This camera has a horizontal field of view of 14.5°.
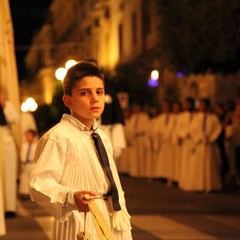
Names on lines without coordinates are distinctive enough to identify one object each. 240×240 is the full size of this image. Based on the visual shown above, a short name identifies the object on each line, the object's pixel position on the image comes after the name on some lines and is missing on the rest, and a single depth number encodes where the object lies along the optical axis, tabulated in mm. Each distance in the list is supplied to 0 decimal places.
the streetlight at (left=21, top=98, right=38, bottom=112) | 30559
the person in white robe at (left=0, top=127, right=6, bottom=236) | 10305
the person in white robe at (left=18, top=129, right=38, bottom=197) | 16969
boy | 5090
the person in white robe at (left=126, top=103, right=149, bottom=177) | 23656
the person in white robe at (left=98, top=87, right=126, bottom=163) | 13174
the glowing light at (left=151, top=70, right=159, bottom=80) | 34406
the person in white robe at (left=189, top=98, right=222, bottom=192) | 18453
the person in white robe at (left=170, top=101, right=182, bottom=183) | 20000
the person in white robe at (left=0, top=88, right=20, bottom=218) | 13337
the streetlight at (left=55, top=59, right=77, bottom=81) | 17561
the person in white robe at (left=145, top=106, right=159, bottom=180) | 22369
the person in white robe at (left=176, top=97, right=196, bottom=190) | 19031
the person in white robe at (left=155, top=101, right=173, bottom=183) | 20781
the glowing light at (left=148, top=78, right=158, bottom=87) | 34625
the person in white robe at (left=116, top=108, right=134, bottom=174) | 24391
